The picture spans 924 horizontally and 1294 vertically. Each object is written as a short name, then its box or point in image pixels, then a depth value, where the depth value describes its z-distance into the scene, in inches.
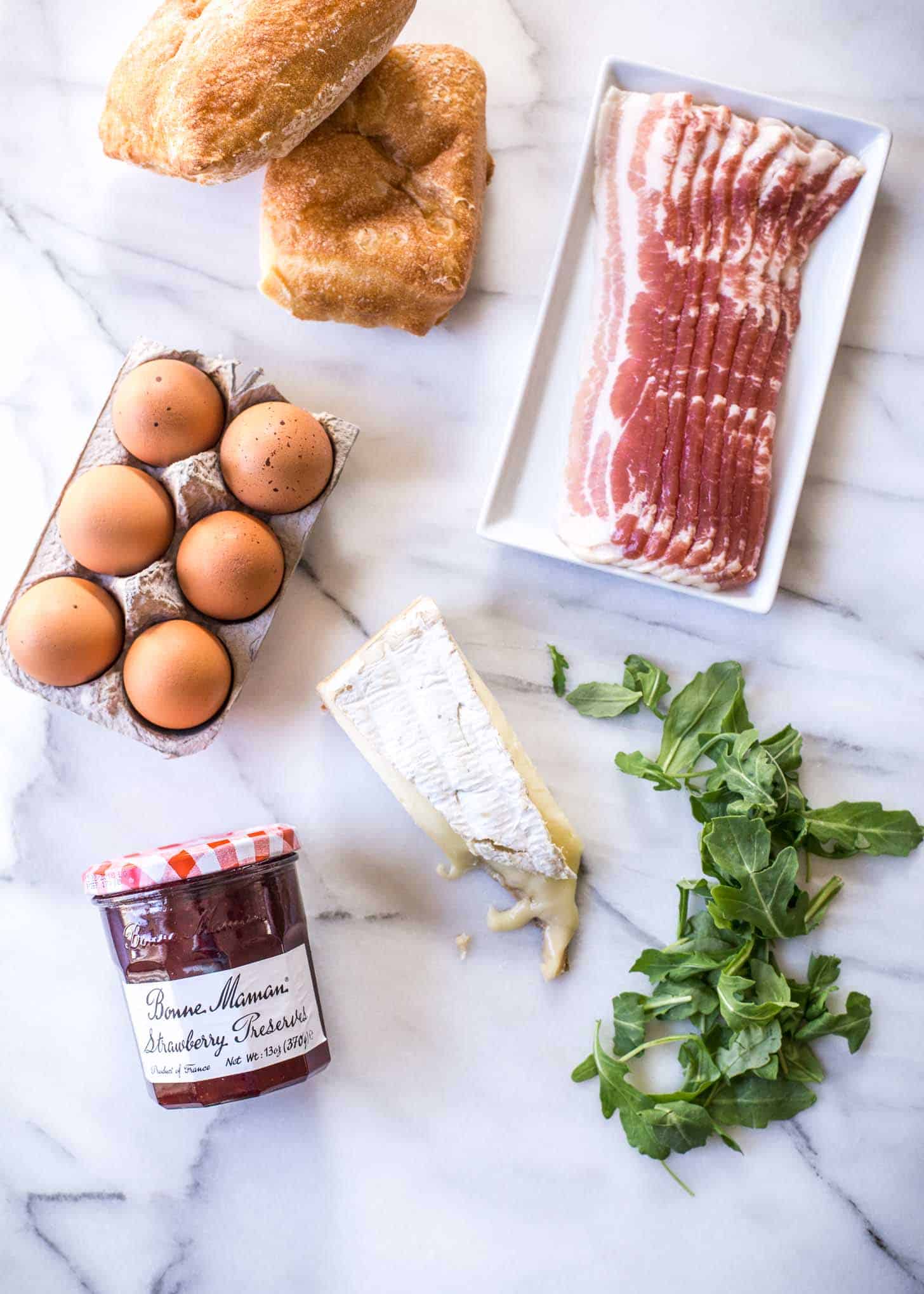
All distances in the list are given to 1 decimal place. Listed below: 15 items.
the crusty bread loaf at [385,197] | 25.4
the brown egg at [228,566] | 24.7
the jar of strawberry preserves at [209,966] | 24.1
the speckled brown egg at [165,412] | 24.7
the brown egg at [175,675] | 24.5
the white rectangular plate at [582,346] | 26.1
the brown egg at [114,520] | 24.5
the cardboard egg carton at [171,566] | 25.0
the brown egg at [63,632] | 24.4
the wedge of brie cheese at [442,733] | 26.0
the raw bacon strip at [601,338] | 26.5
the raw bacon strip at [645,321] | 26.0
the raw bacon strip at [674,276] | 25.9
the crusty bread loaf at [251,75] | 23.8
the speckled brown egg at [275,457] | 24.8
